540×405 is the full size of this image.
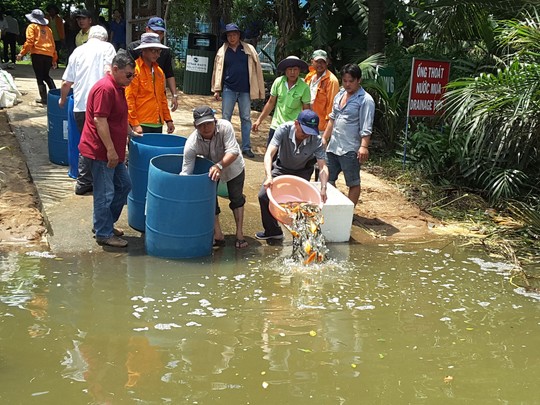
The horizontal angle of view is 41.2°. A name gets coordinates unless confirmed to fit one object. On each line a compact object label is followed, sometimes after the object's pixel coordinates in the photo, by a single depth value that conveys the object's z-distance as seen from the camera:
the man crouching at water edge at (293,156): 6.93
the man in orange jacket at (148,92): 7.63
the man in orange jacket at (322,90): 8.54
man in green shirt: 8.35
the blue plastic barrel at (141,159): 7.22
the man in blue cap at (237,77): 9.95
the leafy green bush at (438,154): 9.48
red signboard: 9.80
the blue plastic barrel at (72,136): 8.31
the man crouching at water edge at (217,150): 6.66
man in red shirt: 6.52
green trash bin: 15.78
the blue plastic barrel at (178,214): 6.55
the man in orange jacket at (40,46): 11.91
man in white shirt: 7.95
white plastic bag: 12.03
